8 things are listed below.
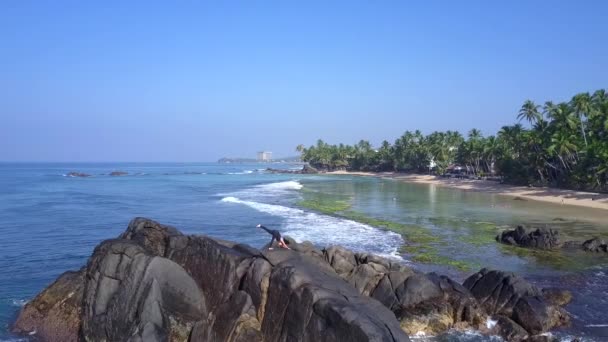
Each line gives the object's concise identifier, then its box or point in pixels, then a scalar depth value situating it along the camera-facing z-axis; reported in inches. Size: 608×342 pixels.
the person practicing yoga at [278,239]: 762.2
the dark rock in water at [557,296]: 829.8
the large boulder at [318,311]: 495.5
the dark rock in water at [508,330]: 703.9
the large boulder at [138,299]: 602.5
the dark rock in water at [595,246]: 1270.9
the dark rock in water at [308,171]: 7401.6
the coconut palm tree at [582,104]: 3078.2
